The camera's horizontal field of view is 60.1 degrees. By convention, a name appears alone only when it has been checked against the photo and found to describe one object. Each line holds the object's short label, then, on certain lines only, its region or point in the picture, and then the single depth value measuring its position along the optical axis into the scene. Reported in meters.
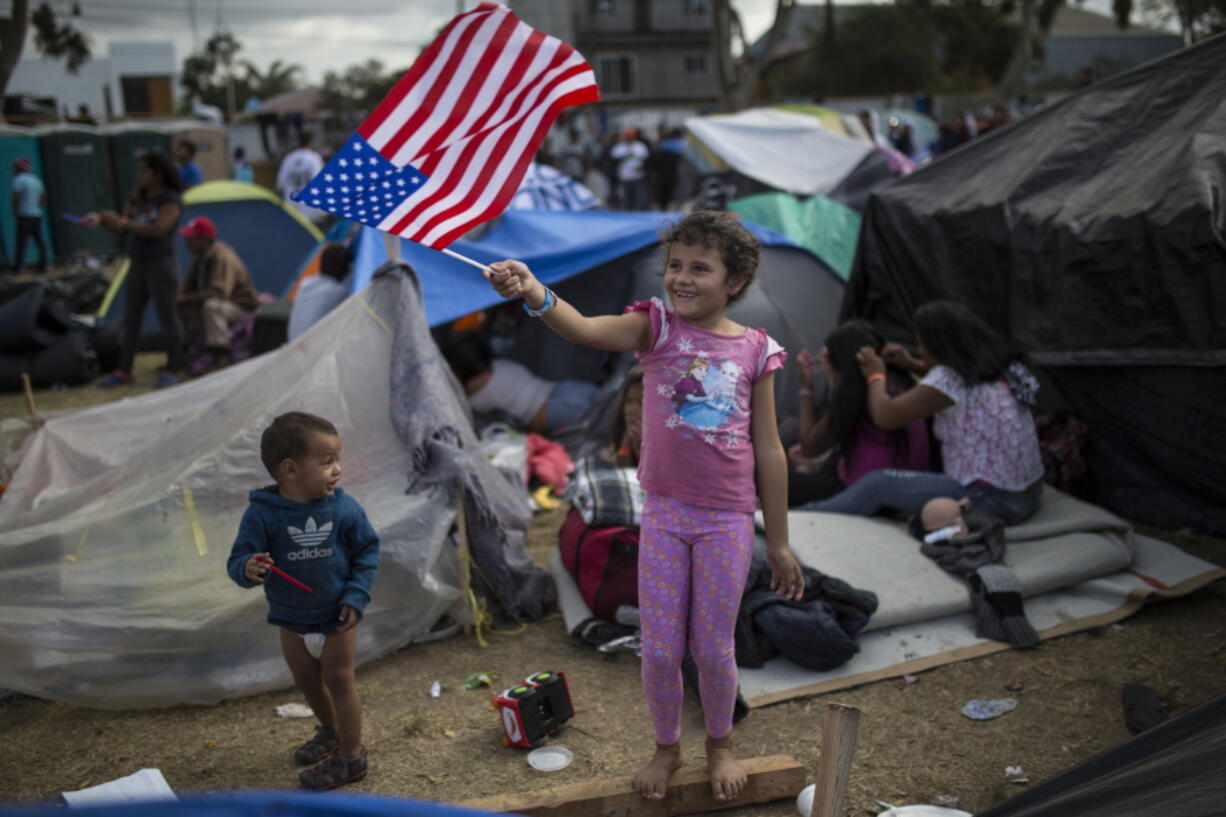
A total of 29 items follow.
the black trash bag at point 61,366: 8.70
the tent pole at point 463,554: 4.07
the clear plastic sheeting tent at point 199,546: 3.50
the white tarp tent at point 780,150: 10.69
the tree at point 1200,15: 33.97
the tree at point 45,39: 16.38
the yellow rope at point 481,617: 4.08
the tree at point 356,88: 45.22
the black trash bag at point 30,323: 8.59
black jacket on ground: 3.62
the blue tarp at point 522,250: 6.25
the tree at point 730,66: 20.27
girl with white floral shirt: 4.43
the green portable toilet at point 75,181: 17.42
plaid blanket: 4.15
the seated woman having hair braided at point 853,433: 4.84
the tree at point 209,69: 55.50
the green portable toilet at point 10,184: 16.03
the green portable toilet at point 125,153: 18.67
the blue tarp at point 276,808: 1.05
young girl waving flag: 2.69
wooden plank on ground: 2.77
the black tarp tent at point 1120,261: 4.36
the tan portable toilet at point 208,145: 21.08
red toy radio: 3.21
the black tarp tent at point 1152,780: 1.96
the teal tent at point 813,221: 8.37
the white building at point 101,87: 43.22
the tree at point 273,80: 65.43
